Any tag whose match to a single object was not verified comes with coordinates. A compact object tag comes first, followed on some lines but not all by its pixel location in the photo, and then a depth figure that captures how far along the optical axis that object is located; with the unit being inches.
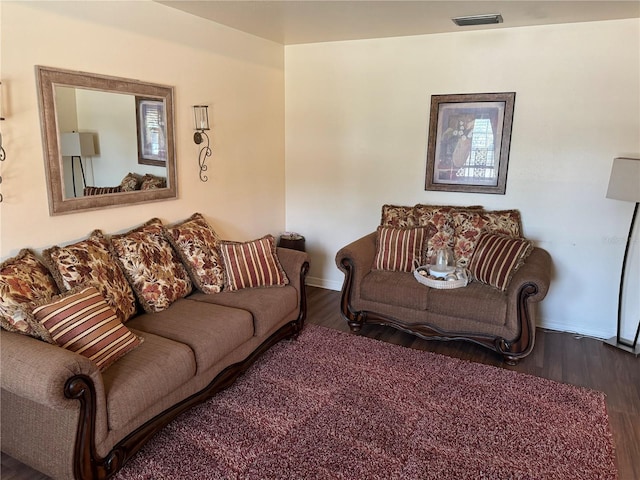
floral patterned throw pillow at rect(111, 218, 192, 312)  109.7
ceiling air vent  130.8
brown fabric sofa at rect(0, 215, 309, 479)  72.1
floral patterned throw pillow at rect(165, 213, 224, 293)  123.2
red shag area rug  84.7
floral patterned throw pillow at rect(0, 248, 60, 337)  81.9
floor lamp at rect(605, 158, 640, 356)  122.9
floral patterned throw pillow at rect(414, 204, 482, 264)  149.1
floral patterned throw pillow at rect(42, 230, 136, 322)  95.3
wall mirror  101.2
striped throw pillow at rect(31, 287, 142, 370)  81.0
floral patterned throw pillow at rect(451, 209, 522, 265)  145.0
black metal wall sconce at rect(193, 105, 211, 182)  140.2
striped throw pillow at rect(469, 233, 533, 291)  128.0
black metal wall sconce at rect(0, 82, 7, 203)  92.1
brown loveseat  122.5
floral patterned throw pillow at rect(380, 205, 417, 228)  157.3
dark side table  179.6
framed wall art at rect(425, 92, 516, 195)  149.1
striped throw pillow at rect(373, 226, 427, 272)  147.3
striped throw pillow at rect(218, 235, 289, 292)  127.2
